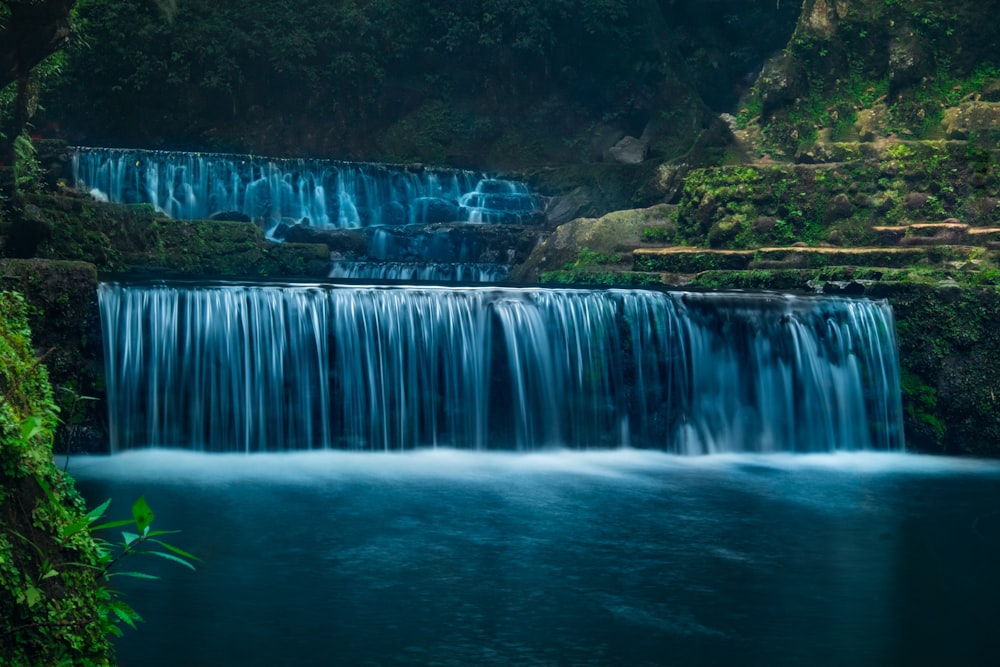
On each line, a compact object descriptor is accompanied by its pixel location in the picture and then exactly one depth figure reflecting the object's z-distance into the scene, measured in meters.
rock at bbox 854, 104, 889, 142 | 21.31
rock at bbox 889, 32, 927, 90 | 20.98
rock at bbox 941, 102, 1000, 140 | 19.16
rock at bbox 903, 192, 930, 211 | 17.95
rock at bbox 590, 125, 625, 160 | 28.66
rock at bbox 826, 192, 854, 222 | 18.42
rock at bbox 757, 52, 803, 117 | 22.97
